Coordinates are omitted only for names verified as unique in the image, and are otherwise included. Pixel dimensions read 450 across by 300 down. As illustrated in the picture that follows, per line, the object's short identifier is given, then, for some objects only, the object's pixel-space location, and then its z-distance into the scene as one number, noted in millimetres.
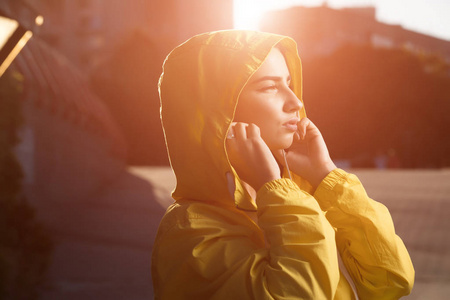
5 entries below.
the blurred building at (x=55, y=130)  8383
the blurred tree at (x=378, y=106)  34469
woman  1651
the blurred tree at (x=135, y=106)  32906
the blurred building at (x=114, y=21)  47469
